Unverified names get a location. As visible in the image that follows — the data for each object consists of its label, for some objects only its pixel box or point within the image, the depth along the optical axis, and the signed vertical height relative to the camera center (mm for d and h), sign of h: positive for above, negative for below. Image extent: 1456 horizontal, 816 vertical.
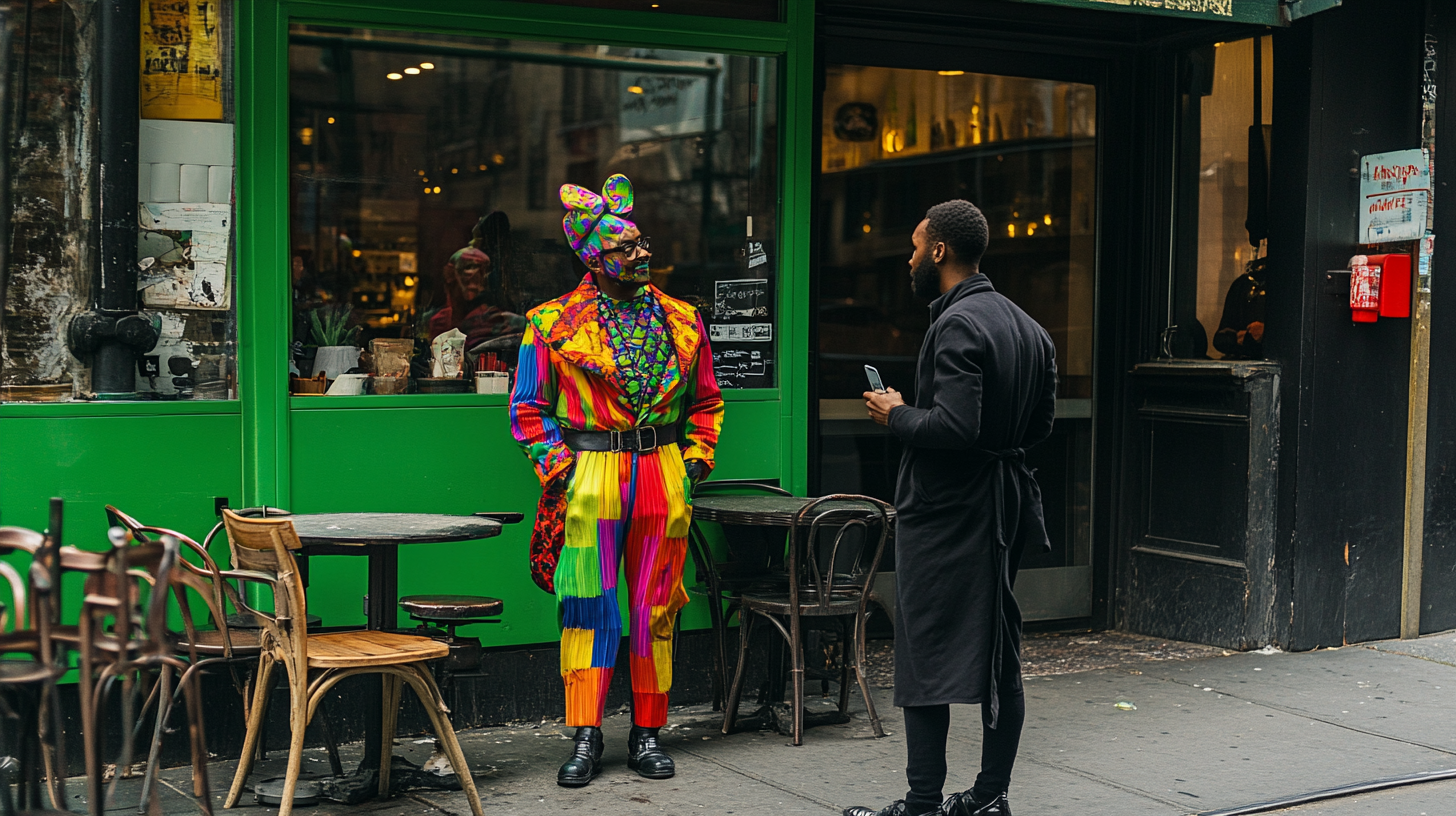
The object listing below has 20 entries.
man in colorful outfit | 5086 -437
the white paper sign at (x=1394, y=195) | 7027 +680
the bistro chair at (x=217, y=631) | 4285 -1023
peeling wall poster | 5320 +254
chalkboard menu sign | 6375 +16
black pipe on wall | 5164 +406
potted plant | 5645 -55
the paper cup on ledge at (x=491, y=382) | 5934 -233
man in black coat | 4234 -544
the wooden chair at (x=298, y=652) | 4227 -992
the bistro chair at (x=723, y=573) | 5887 -1021
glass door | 7191 +502
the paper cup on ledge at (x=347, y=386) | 5637 -242
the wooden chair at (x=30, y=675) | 3143 -784
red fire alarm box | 7078 +235
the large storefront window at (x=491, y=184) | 5645 +593
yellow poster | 5309 +972
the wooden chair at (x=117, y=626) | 3150 -690
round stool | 4746 -958
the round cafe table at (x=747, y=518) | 5445 -725
